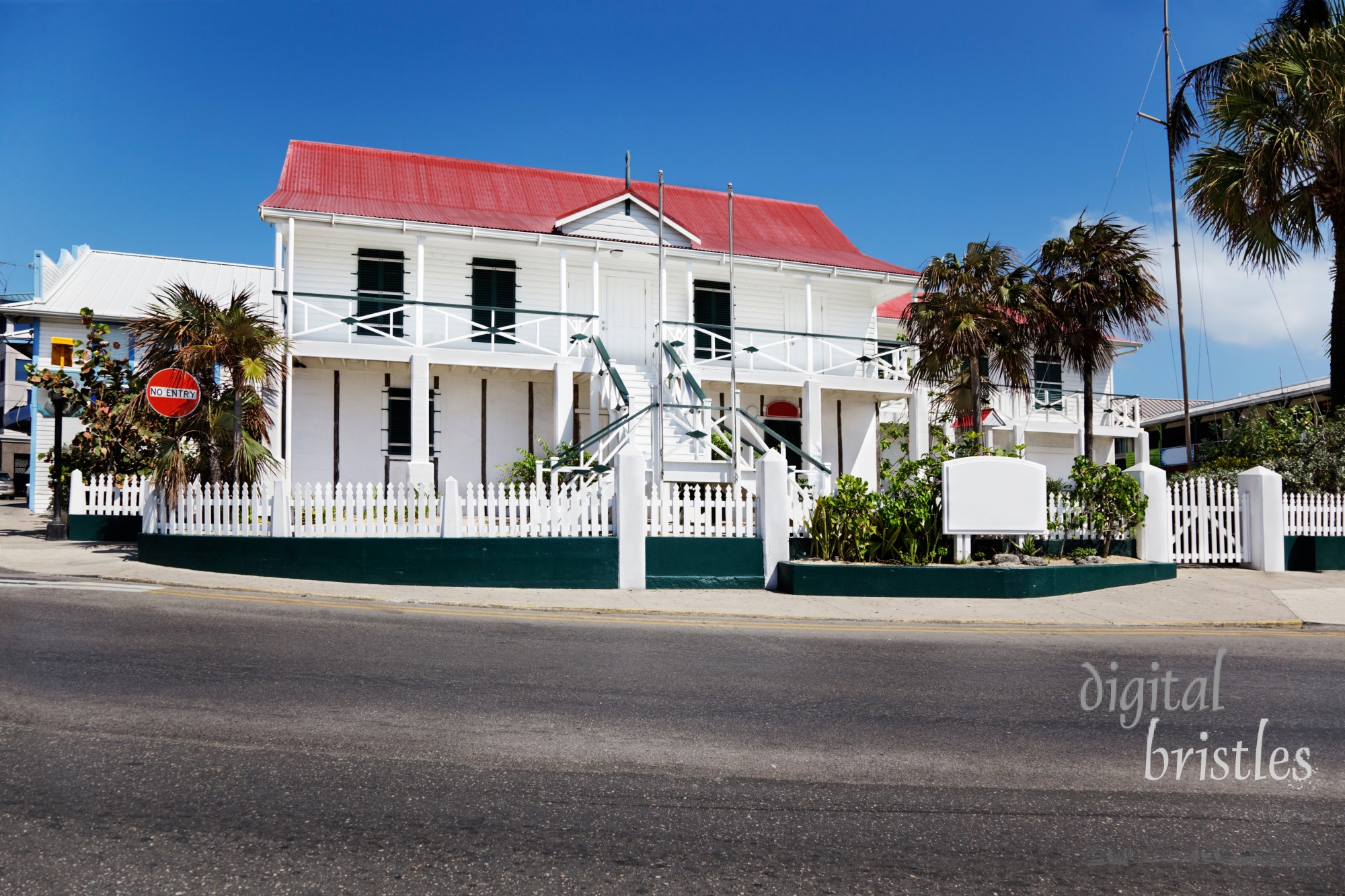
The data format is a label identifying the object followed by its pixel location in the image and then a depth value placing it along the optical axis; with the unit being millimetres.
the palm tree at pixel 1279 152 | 16547
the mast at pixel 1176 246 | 22672
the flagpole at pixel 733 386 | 16266
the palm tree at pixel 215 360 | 14391
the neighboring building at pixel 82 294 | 27391
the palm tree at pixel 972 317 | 19969
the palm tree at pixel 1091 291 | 20656
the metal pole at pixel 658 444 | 15227
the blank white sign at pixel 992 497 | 12914
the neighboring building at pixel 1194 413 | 34688
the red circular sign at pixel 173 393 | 13938
